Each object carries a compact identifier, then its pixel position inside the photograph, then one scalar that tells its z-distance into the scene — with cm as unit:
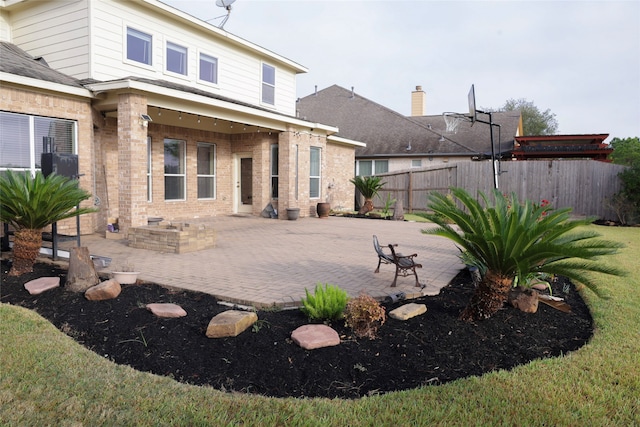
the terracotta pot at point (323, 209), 1667
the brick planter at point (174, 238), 856
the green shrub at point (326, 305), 454
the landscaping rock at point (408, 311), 460
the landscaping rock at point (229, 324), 412
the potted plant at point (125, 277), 580
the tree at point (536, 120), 4583
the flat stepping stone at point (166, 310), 462
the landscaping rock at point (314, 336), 392
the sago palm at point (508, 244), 402
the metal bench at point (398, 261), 600
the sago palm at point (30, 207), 621
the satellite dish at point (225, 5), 1515
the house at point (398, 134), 2442
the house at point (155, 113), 971
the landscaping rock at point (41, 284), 552
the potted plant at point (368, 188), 1880
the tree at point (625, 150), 3203
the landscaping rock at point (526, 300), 485
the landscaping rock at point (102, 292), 514
